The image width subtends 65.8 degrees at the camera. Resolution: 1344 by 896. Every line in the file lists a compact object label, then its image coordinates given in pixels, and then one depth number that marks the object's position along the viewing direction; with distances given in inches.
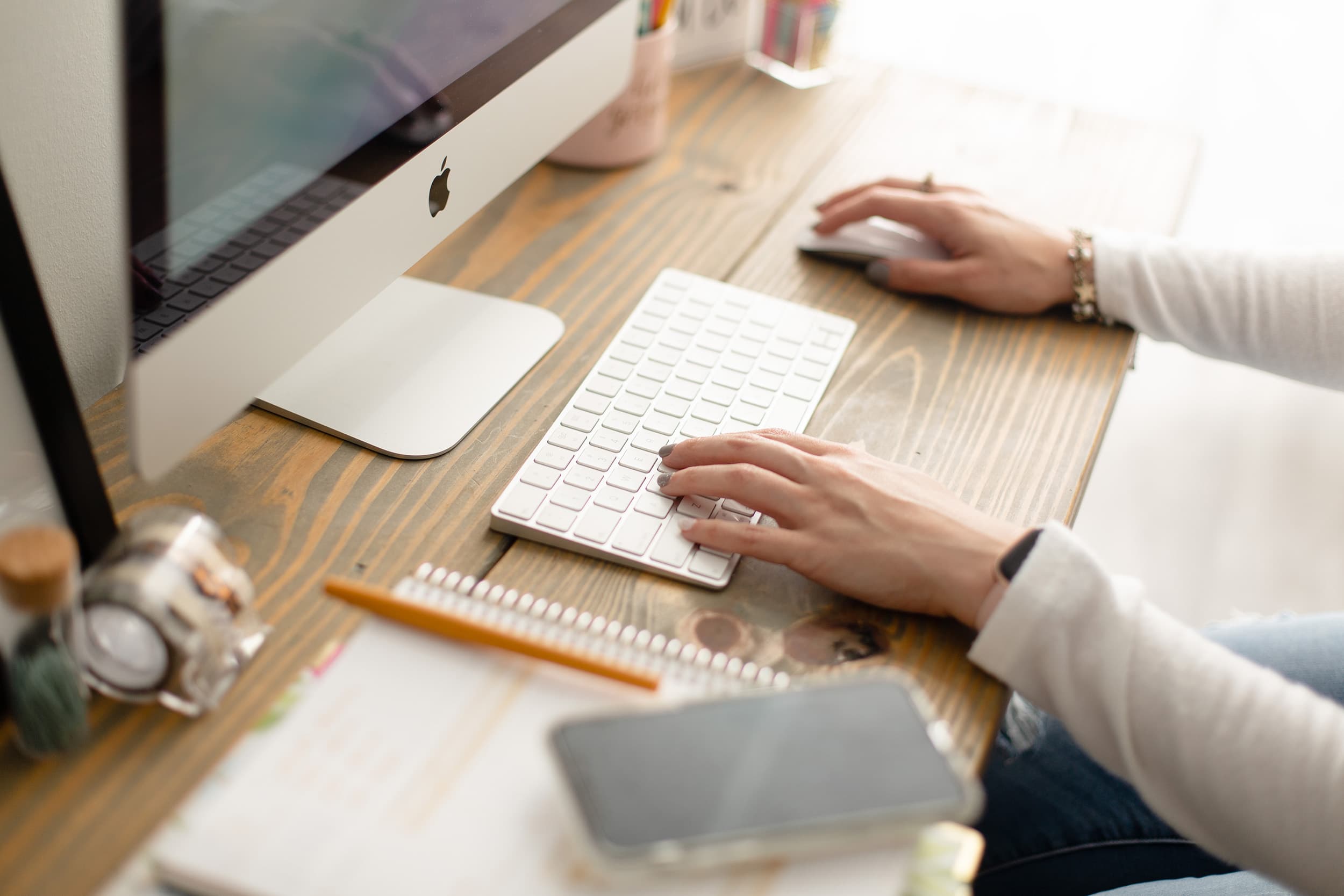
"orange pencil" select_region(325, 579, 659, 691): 19.5
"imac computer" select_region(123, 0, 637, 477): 19.1
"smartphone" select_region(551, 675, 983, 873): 16.2
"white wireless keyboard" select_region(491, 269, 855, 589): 25.2
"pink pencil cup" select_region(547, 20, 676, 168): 40.1
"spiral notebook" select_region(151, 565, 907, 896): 16.6
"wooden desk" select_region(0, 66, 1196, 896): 20.1
